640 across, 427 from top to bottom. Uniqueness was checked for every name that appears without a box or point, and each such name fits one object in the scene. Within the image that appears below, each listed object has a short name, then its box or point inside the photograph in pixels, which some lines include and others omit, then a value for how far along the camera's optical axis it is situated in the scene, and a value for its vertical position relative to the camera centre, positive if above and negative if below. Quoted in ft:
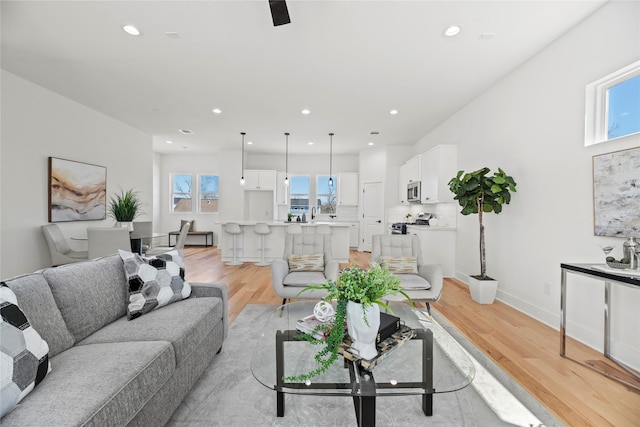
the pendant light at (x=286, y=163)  28.66 +5.42
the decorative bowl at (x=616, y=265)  6.98 -1.20
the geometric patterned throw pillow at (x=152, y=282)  6.74 -1.75
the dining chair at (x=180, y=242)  16.23 -1.69
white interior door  26.81 +0.21
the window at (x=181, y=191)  31.42 +2.41
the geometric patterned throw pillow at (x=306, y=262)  11.82 -2.01
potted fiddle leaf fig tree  11.87 +0.72
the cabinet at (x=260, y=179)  29.12 +3.50
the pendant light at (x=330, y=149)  23.39 +6.24
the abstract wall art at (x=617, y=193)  7.54 +0.62
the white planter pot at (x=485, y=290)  12.42 -3.27
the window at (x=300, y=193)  30.86 +2.24
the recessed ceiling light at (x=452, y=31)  9.37 +6.12
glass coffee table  4.49 -2.66
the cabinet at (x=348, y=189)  29.58 +2.59
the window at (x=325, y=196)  30.73 +1.93
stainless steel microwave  20.65 +1.72
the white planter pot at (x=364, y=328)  4.84 -1.94
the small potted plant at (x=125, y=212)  14.21 +0.03
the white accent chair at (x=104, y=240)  12.53 -1.22
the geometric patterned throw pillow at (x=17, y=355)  3.45 -1.90
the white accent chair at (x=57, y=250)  14.42 -1.91
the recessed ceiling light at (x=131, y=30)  9.61 +6.22
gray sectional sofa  3.64 -2.37
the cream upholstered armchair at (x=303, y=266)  10.75 -2.11
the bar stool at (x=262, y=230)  20.59 -1.21
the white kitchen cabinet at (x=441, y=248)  17.49 -2.03
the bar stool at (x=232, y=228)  20.77 -1.11
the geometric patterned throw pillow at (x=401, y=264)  11.51 -2.00
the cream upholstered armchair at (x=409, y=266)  10.37 -2.05
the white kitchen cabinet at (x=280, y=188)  29.72 +2.65
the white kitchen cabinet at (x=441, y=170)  17.62 +2.76
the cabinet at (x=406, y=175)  21.49 +3.14
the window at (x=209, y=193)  31.40 +2.21
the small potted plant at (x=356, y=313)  4.83 -1.70
